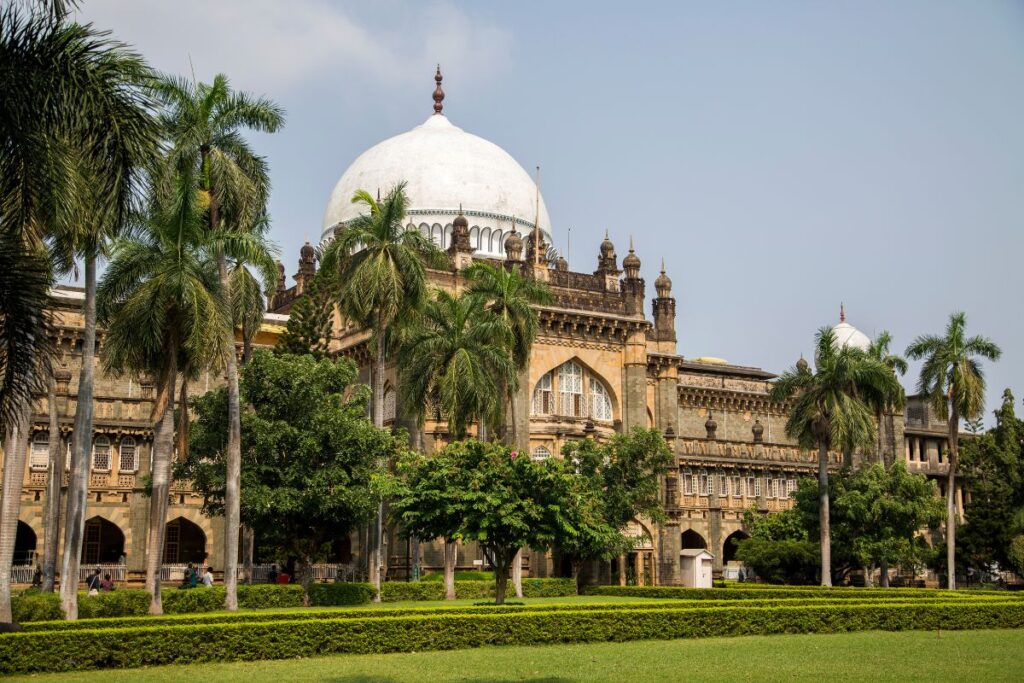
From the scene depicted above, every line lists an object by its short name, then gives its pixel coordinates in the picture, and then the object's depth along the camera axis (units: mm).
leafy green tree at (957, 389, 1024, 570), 51812
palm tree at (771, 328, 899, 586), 47312
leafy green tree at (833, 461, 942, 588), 48250
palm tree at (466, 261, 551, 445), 41219
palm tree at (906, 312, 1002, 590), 51906
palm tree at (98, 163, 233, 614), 30781
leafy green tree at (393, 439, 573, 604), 31031
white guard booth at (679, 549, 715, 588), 50281
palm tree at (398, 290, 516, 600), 38688
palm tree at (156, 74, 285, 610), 32844
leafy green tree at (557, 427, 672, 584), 43750
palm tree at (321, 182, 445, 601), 38156
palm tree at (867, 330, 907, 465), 53438
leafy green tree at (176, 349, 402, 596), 36281
